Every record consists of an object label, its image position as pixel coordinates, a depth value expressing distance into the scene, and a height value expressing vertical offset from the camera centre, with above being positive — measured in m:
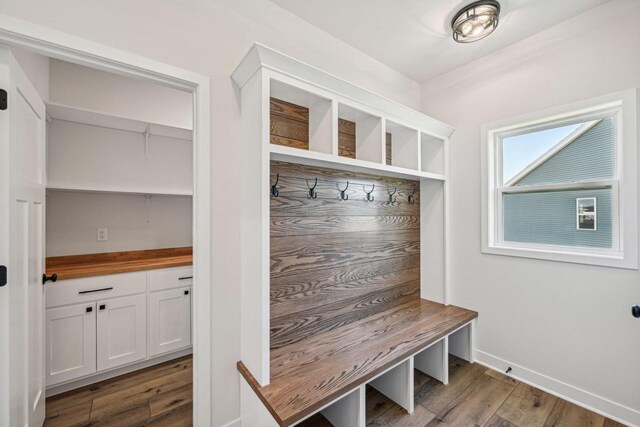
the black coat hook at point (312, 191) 1.83 +0.16
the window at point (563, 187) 1.70 +0.19
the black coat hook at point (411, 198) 2.52 +0.14
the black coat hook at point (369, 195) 2.17 +0.15
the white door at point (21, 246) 1.11 -0.15
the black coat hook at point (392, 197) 2.34 +0.15
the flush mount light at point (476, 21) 1.64 +1.25
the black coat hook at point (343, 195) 2.00 +0.14
